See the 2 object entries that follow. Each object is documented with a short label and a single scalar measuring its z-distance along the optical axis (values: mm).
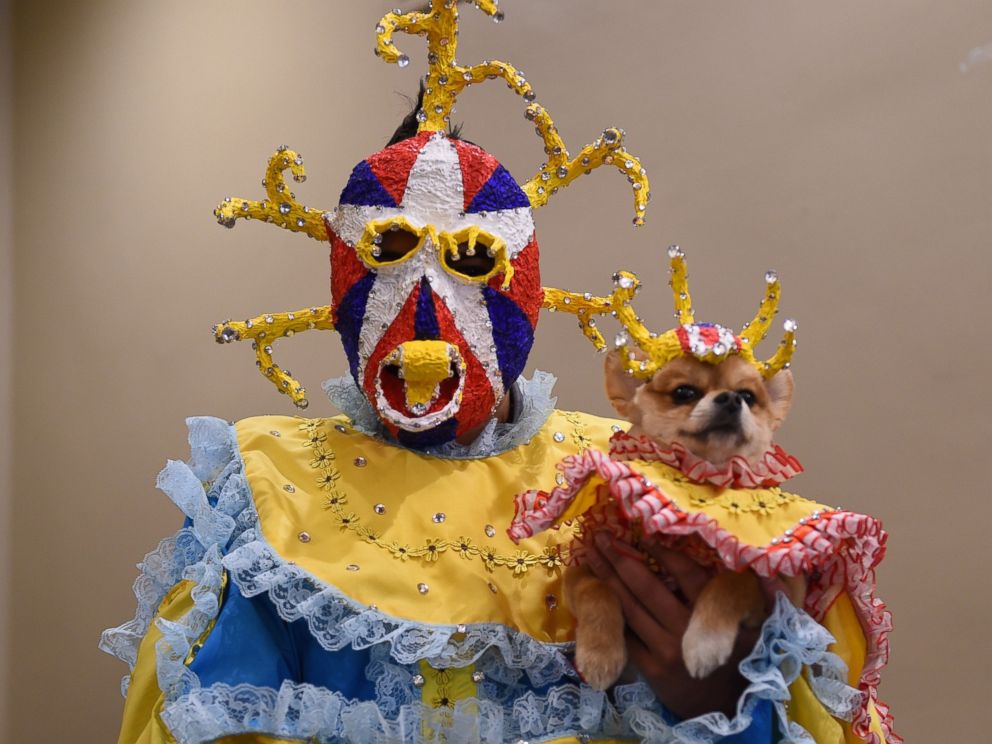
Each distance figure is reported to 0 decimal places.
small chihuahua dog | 953
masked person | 1007
